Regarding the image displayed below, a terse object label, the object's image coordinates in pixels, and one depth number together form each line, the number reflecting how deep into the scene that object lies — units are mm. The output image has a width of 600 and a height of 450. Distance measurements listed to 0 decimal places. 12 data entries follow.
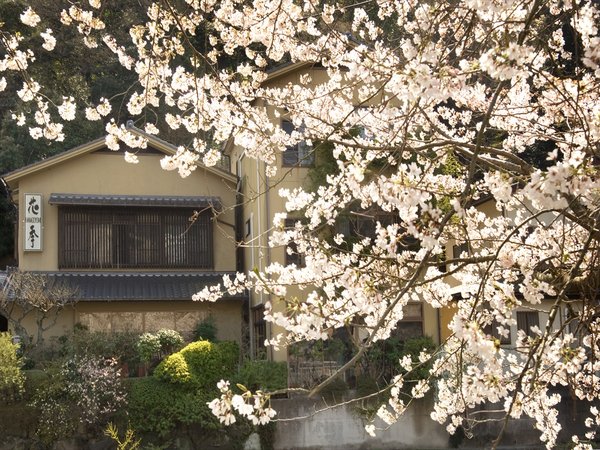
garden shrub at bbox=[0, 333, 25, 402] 13680
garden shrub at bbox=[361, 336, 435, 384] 15172
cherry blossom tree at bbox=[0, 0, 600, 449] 3646
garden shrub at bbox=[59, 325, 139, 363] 15031
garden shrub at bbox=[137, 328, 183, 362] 15289
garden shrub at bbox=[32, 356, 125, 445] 13594
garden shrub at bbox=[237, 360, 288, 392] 14609
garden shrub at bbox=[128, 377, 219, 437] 14055
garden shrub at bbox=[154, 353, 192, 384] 14398
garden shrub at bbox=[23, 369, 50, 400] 13906
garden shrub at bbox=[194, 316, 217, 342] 17047
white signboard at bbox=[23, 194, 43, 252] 17859
